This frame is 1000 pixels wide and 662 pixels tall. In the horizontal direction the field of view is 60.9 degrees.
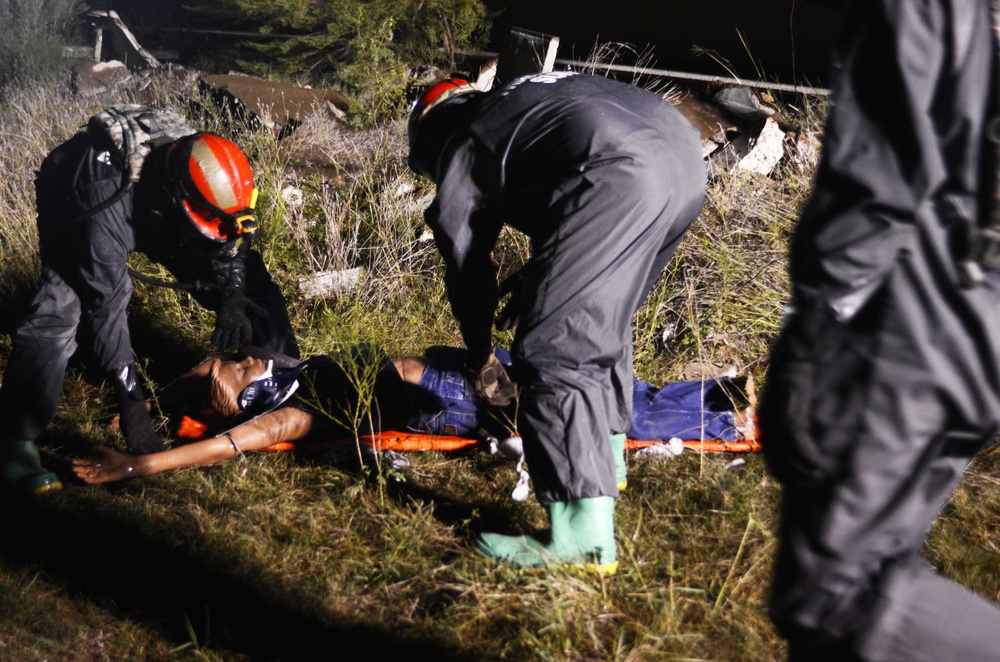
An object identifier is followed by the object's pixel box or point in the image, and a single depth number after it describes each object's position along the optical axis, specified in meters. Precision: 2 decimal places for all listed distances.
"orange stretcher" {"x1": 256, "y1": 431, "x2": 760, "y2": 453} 4.12
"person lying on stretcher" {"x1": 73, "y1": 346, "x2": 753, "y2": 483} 4.14
